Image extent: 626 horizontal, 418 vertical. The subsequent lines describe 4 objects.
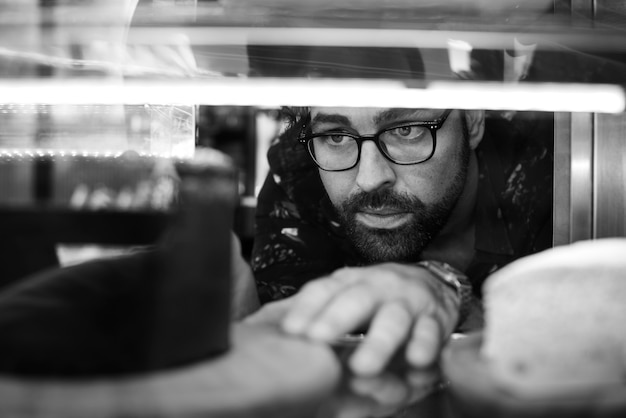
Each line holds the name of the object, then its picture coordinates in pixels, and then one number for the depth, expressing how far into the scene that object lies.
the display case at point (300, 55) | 0.65
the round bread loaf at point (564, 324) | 0.52
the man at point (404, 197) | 1.21
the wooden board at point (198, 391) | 0.43
